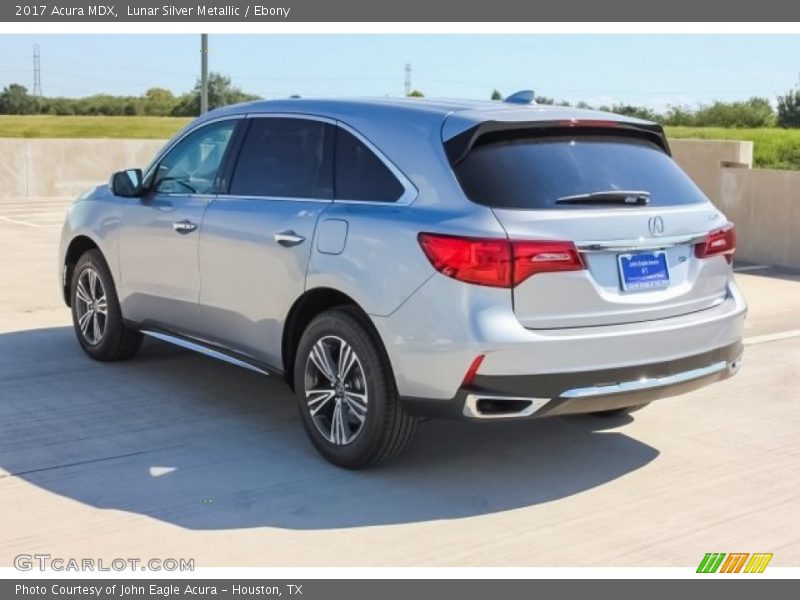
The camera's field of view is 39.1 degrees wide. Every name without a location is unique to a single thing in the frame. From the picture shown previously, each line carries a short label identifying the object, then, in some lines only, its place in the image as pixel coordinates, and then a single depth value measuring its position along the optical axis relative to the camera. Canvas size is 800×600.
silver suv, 4.80
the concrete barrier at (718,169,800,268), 13.79
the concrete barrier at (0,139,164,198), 21.19
